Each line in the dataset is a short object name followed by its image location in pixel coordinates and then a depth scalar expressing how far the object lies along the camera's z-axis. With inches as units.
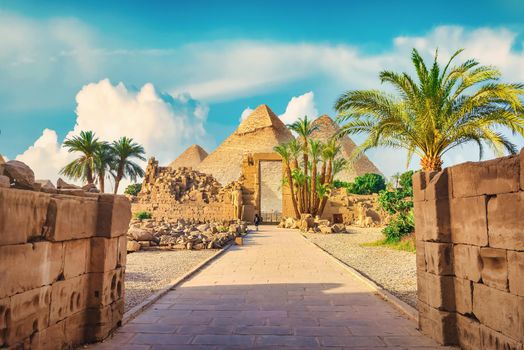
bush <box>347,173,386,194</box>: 2255.2
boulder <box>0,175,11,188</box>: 136.6
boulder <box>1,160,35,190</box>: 155.9
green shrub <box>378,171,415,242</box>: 581.9
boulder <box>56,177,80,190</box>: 200.8
